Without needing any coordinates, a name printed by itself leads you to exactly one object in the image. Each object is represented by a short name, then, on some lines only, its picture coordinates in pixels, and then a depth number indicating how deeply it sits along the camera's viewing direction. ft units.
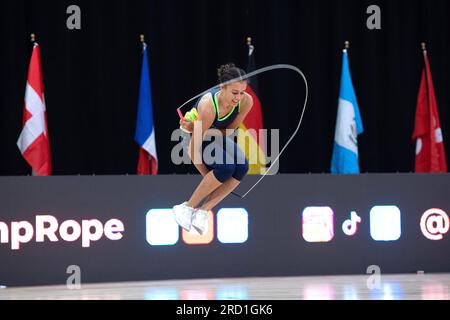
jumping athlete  25.22
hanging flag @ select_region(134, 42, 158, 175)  41.19
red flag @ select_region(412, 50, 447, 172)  42.88
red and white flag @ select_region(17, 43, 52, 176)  39.88
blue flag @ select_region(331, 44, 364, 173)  42.39
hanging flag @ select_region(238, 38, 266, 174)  40.27
